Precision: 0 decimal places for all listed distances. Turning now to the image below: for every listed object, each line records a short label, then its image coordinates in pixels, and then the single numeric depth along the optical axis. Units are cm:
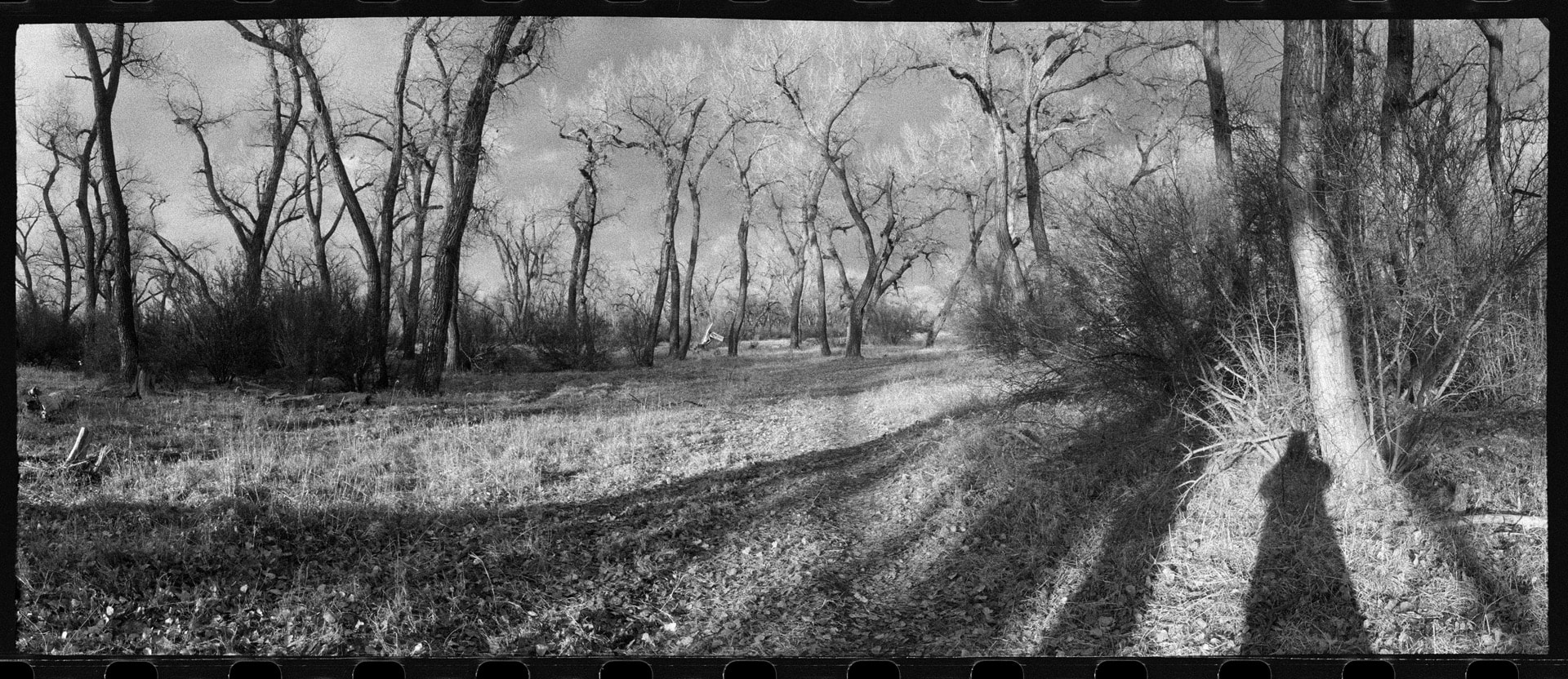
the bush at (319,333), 940
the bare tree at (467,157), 879
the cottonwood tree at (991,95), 827
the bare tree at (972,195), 910
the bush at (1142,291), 523
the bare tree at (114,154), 647
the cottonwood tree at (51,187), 597
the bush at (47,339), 514
